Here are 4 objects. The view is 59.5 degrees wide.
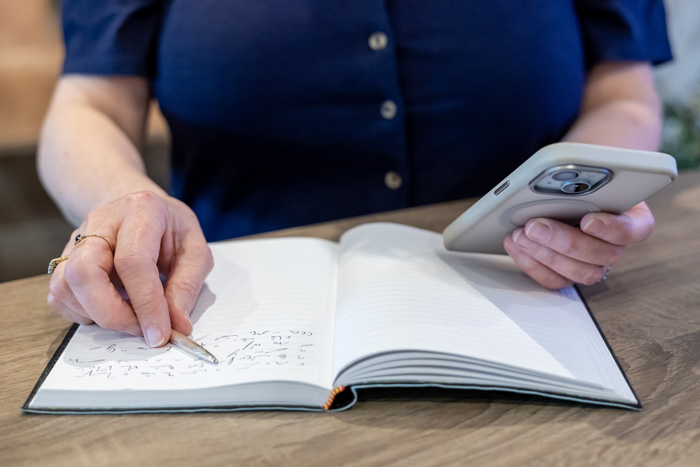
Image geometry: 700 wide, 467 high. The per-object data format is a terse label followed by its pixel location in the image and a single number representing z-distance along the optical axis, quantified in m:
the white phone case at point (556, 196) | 0.47
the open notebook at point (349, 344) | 0.46
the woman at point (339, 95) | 0.77
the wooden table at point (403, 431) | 0.42
